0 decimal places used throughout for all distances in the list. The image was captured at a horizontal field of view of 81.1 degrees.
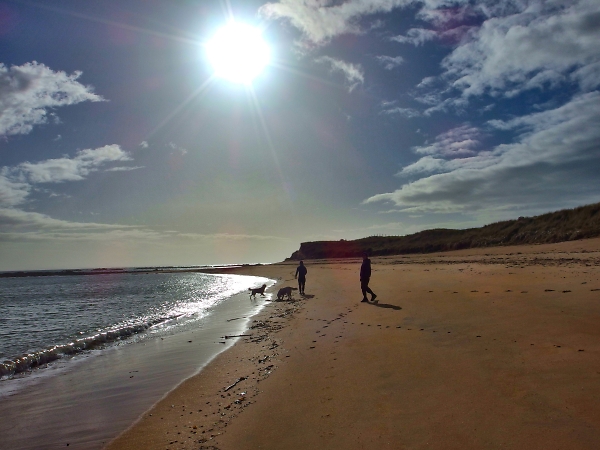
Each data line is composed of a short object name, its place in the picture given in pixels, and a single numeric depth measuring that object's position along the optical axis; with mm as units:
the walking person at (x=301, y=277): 22541
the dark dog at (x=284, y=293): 21062
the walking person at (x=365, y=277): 15594
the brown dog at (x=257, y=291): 24653
